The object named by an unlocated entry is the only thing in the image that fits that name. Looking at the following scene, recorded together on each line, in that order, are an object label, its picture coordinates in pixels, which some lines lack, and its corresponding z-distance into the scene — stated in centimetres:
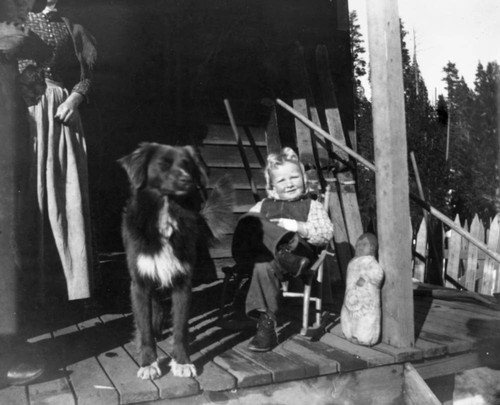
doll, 288
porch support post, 273
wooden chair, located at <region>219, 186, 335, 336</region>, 310
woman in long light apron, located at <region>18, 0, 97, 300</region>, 303
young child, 291
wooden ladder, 506
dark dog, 245
